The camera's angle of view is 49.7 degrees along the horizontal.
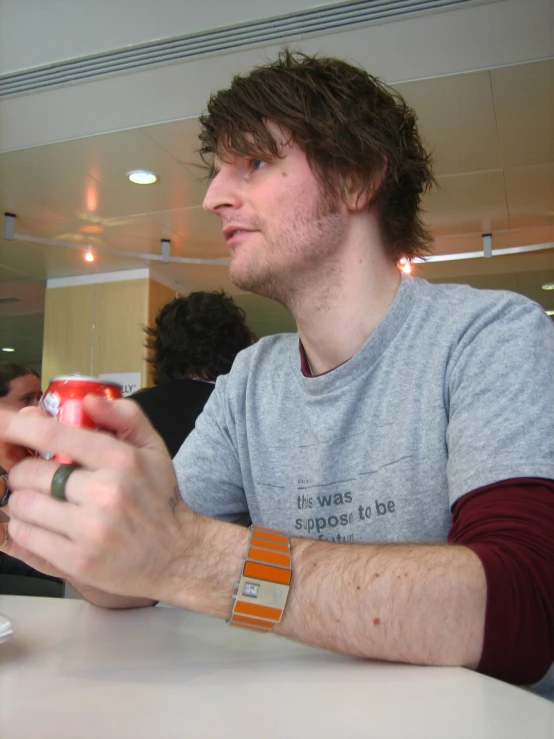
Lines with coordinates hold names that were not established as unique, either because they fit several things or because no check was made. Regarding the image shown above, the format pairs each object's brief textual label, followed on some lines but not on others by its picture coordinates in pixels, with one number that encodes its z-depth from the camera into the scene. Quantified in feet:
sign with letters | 17.74
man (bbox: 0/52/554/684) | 1.65
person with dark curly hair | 6.37
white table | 1.30
